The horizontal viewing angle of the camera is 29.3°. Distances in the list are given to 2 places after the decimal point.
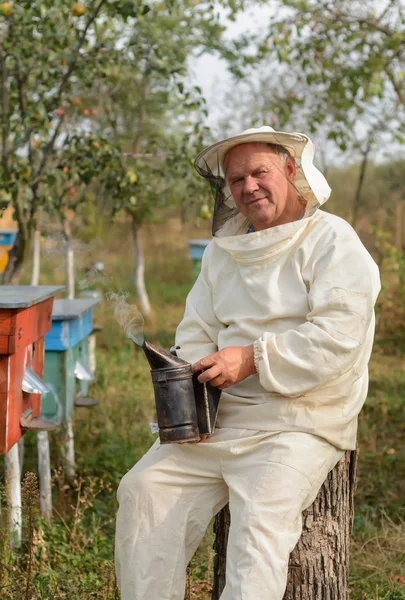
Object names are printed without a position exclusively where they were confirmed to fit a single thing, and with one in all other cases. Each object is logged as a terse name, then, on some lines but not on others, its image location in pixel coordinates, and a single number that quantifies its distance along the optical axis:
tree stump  2.47
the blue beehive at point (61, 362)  4.13
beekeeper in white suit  2.24
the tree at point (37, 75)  4.33
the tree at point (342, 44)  6.58
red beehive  2.95
